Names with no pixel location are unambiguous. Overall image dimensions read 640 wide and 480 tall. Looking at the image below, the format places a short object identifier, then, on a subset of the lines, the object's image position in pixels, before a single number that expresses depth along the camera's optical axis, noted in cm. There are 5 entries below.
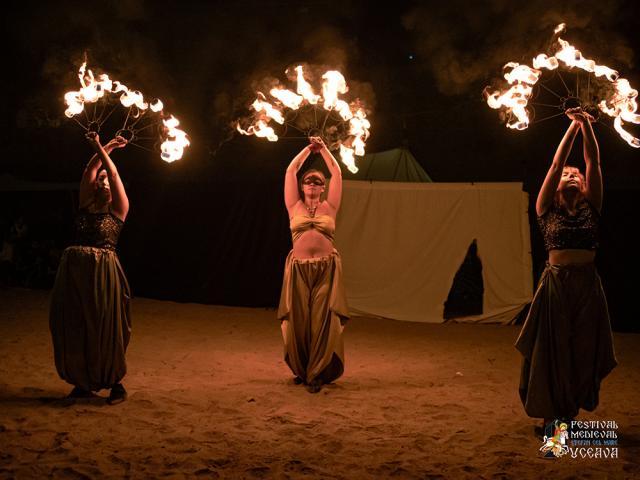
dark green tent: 1105
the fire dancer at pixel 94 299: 485
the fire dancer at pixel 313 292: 560
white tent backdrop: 970
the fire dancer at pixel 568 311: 419
